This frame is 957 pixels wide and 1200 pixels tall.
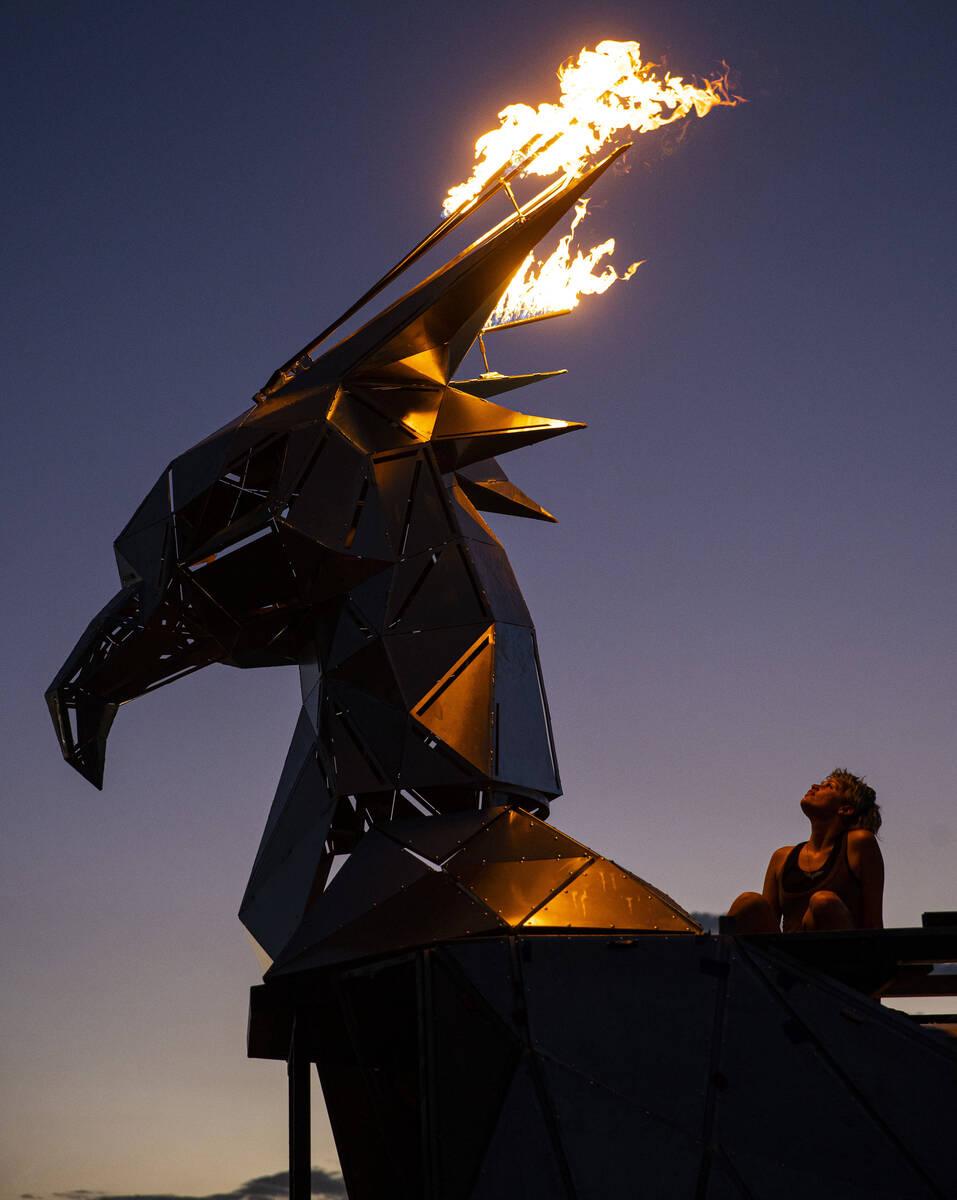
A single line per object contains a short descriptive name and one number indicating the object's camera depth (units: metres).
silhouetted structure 8.33
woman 9.45
